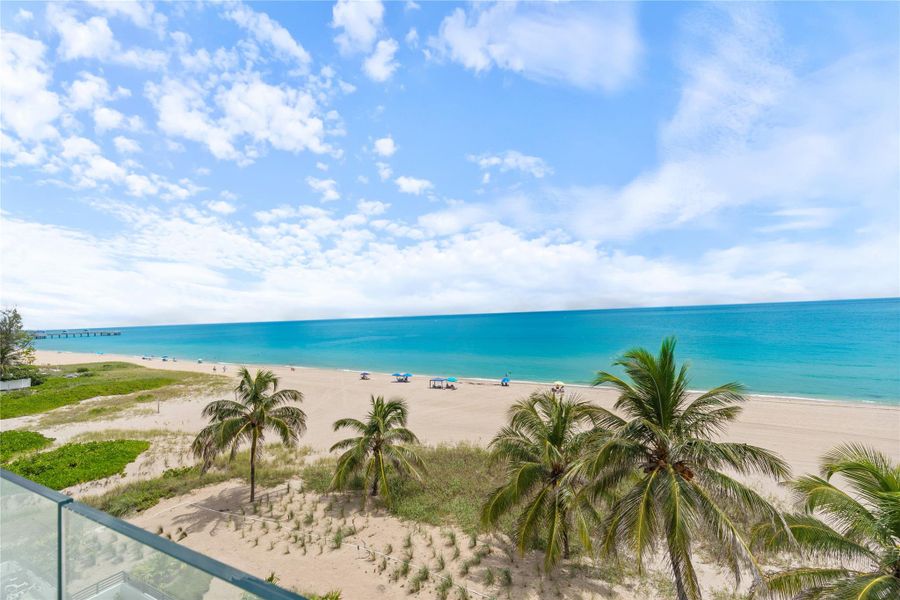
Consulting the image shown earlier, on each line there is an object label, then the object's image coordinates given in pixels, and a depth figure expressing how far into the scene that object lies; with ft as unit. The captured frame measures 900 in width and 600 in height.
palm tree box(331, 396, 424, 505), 55.72
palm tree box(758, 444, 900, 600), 22.85
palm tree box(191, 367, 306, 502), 55.72
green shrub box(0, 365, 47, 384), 144.25
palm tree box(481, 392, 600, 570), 36.83
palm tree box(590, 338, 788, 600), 27.04
